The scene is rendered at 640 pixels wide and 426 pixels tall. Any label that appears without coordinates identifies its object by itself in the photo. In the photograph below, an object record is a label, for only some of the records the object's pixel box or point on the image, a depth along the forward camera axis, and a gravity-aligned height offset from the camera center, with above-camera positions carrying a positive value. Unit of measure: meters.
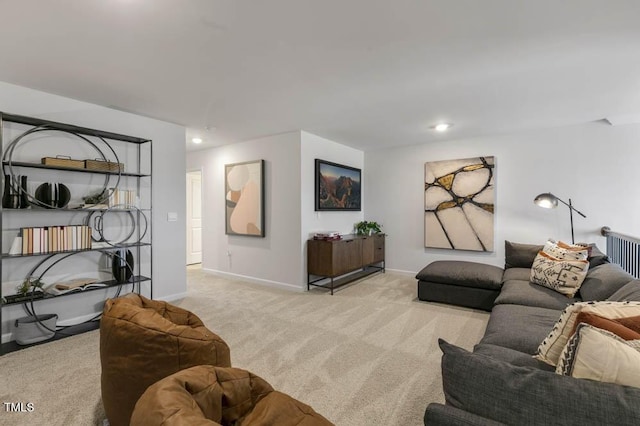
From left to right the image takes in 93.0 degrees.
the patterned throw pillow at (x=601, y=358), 0.90 -0.46
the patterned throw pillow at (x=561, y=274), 2.72 -0.59
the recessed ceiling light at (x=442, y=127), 4.14 +1.18
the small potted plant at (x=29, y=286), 2.77 -0.69
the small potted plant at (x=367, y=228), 5.48 -0.30
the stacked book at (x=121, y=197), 3.27 +0.16
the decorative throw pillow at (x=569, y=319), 1.26 -0.46
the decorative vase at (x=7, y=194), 2.65 +0.16
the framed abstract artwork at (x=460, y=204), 4.73 +0.12
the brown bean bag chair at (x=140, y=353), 1.49 -0.71
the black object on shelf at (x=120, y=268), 3.34 -0.63
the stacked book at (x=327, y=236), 4.48 -0.36
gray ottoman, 3.54 -0.89
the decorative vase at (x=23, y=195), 2.71 +0.15
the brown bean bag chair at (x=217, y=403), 0.81 -0.63
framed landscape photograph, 4.75 +0.42
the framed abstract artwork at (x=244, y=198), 4.79 +0.22
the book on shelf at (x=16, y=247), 2.67 -0.31
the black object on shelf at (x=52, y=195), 2.82 +0.16
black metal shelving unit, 2.69 +0.01
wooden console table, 4.31 -0.70
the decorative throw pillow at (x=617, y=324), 1.07 -0.43
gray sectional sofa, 0.79 -0.52
